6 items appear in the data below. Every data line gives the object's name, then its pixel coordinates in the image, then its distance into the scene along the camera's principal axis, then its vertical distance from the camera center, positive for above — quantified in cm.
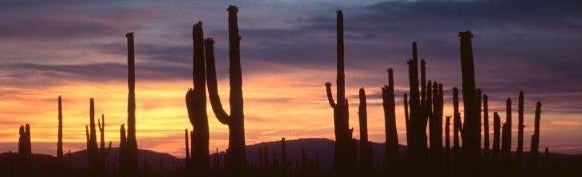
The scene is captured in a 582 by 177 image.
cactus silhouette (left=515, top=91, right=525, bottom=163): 3906 -148
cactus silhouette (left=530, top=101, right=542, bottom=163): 3858 -203
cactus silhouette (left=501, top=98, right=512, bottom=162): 3512 -178
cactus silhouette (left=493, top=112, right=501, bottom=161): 3488 -167
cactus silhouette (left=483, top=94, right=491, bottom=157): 3728 -104
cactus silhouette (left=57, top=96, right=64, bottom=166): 3944 -142
